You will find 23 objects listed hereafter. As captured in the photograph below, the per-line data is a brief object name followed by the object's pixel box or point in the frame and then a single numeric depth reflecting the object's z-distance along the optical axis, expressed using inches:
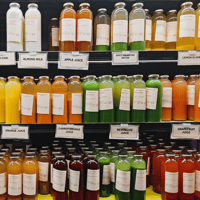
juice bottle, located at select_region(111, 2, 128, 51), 49.7
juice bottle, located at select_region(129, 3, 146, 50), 49.7
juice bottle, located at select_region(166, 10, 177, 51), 53.9
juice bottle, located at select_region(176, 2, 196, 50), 49.2
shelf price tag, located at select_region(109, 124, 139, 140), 46.4
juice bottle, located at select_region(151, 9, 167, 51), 54.1
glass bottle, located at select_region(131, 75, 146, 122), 47.7
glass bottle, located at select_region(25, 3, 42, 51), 49.3
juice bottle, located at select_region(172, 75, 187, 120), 51.1
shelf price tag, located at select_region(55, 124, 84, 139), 45.8
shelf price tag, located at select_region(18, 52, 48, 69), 45.8
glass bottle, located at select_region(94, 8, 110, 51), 52.7
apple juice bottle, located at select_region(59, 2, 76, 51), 48.9
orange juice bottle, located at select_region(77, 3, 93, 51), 49.6
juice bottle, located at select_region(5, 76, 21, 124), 47.2
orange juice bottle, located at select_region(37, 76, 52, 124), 46.6
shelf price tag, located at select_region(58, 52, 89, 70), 46.6
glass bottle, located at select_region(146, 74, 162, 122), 48.1
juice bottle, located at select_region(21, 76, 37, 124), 46.5
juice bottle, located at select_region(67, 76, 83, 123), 47.5
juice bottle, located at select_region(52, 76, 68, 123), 46.9
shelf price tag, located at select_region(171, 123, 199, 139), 47.1
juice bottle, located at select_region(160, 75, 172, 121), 50.6
